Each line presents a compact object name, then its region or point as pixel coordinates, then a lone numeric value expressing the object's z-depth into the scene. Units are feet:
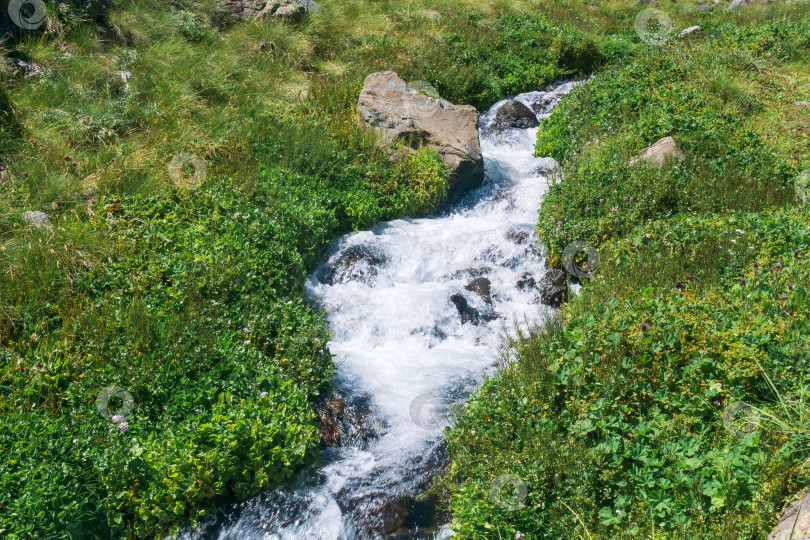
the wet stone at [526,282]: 27.27
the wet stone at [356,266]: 27.17
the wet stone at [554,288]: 26.27
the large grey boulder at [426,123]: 34.55
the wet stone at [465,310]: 25.14
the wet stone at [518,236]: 29.39
